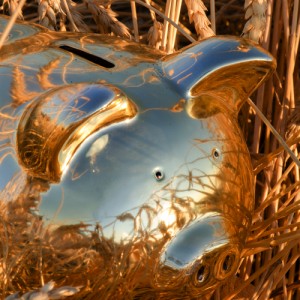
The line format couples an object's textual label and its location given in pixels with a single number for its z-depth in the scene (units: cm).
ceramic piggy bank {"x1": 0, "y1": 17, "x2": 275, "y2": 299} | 78
